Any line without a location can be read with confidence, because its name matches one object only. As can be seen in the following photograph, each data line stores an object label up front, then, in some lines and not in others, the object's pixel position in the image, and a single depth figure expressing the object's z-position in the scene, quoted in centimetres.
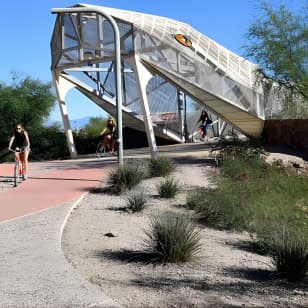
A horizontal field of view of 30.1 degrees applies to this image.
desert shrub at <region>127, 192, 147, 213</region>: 1205
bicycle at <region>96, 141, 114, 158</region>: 2668
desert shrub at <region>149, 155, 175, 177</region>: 1680
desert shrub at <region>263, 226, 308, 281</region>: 744
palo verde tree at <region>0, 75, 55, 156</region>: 3409
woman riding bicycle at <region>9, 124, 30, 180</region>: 1722
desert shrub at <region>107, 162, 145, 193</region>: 1449
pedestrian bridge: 2347
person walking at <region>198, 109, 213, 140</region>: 3216
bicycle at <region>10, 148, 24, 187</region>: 1706
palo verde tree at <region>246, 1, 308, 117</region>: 2038
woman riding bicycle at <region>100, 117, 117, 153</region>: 2600
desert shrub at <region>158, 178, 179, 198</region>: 1391
